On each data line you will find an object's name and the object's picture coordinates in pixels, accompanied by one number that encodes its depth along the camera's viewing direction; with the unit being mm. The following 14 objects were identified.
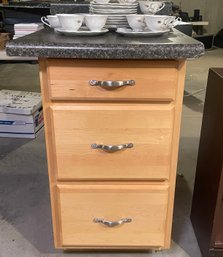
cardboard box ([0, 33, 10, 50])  1434
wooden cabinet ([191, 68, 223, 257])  1011
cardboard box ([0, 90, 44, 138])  2094
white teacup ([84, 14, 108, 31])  949
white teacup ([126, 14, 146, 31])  970
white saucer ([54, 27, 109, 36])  940
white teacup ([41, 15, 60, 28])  1081
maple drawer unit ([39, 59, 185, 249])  854
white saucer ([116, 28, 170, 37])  938
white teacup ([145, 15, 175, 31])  926
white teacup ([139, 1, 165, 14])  1178
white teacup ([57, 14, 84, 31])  930
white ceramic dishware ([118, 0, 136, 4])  1188
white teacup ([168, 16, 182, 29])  960
